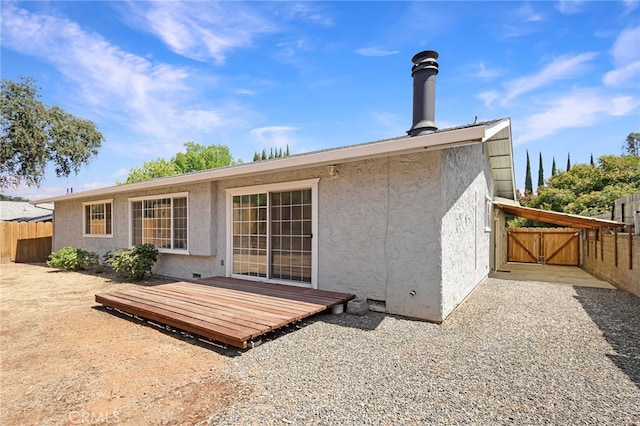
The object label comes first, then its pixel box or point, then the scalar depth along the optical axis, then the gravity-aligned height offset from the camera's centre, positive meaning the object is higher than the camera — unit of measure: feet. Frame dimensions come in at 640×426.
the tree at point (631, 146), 115.85 +25.52
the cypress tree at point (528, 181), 116.67 +12.60
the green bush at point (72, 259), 36.94 -5.17
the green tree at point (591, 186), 58.90 +5.87
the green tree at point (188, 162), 127.84 +24.41
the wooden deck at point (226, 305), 14.07 -5.00
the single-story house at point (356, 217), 17.03 -0.17
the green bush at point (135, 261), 29.08 -4.27
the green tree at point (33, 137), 63.41 +16.57
